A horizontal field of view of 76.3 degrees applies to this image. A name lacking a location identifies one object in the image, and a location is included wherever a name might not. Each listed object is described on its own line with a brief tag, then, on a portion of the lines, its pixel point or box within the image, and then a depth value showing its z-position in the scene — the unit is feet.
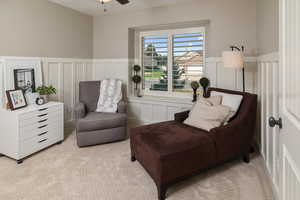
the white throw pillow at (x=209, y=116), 7.73
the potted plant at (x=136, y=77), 13.39
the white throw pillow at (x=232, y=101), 8.22
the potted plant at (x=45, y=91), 9.80
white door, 2.68
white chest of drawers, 8.01
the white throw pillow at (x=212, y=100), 8.57
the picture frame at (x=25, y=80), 9.25
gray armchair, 9.59
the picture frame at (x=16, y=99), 8.41
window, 12.09
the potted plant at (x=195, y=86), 11.46
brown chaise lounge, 5.94
